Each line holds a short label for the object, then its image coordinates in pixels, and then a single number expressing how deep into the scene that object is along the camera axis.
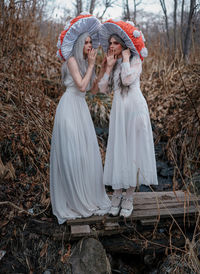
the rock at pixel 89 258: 2.60
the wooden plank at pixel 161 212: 2.97
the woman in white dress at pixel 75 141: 2.69
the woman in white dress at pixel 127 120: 2.71
